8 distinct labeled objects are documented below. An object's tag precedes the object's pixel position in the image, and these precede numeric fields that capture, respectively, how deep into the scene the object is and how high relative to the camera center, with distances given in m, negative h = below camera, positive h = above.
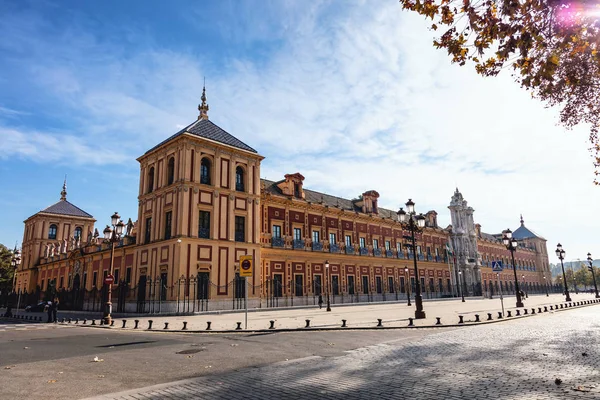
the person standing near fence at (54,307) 21.73 -0.86
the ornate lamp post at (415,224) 18.11 +2.98
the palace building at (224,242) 27.02 +4.01
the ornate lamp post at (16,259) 32.46 +2.73
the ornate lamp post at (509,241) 26.88 +2.79
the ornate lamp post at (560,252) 37.09 +2.50
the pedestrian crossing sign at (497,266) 22.17 +0.79
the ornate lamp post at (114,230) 20.16 +3.10
